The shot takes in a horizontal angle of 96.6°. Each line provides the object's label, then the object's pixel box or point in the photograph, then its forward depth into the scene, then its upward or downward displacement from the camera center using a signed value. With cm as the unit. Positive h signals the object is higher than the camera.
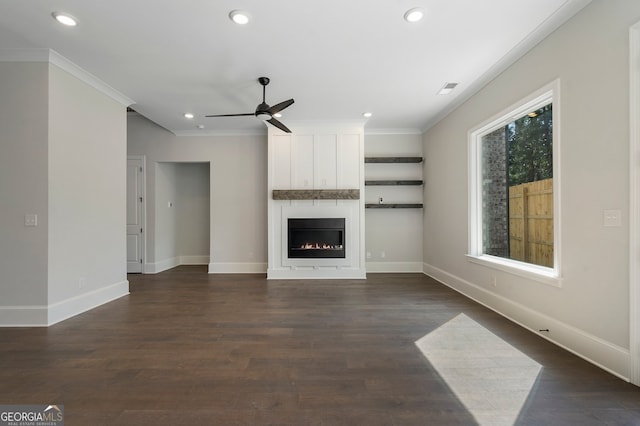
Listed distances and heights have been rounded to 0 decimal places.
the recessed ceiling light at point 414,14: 237 +169
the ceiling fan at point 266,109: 351 +130
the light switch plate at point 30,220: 302 -6
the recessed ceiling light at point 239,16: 240 +169
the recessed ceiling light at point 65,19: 243 +171
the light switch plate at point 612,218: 199 -4
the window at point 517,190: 274 +27
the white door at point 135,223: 577 -18
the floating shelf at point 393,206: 559 +14
